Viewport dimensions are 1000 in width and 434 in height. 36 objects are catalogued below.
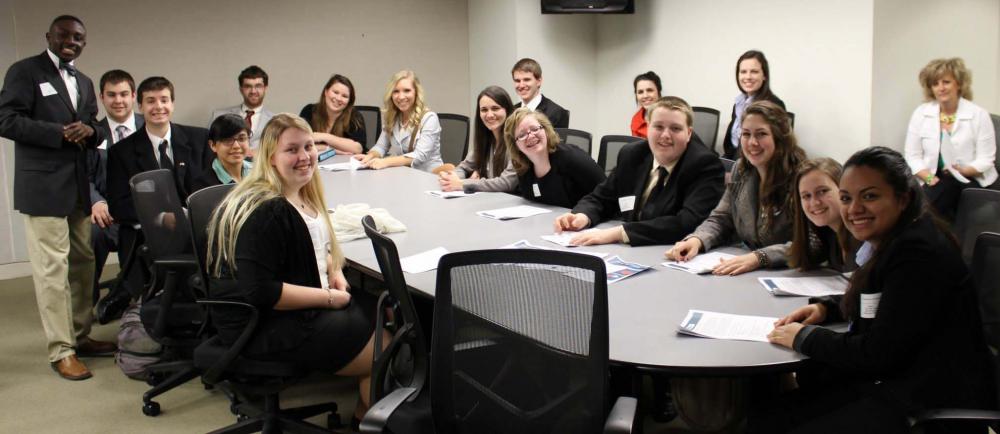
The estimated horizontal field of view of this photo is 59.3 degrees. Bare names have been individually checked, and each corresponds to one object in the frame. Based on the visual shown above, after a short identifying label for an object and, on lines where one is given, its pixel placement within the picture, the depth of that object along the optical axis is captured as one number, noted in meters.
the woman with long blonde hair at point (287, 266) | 2.84
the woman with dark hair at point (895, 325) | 2.11
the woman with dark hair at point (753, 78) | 5.77
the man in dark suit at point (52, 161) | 4.07
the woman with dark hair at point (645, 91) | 6.23
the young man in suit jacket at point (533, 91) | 5.83
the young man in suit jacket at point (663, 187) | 3.42
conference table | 2.21
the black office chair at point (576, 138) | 5.11
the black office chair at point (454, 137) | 6.30
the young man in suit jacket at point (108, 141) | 4.81
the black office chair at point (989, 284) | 2.27
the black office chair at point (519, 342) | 2.08
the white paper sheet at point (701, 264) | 2.99
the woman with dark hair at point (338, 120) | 6.27
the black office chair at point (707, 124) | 6.33
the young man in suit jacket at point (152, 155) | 4.39
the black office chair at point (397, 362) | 2.31
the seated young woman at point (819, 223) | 2.75
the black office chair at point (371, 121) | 6.77
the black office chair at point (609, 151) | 5.04
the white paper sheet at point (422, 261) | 3.18
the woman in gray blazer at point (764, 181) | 3.12
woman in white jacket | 5.35
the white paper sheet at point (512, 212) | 4.08
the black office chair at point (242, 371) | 2.94
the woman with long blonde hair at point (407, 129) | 5.93
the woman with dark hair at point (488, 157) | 4.84
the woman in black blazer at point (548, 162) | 4.25
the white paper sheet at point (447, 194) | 4.74
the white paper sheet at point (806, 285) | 2.67
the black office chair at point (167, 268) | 3.54
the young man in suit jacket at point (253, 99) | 6.37
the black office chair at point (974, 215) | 2.71
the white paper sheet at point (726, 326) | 2.34
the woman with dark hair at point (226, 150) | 4.05
